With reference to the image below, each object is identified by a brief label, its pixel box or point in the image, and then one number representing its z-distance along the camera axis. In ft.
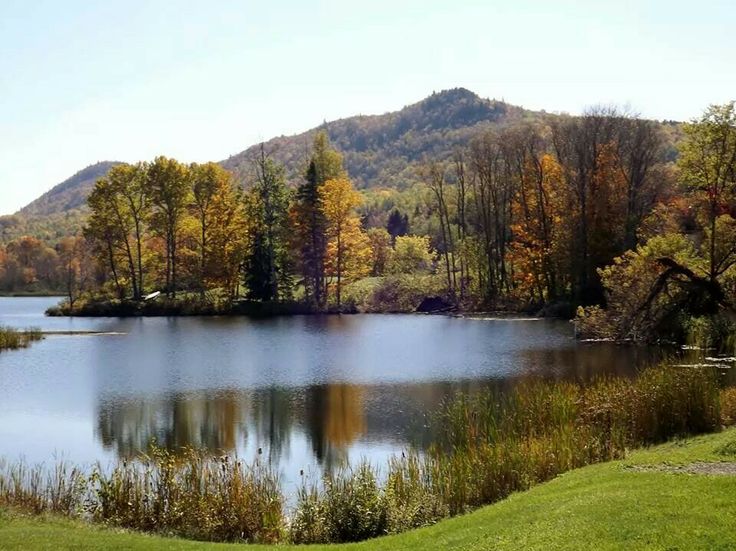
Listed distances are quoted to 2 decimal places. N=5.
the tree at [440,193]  221.25
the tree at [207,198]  229.45
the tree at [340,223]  225.56
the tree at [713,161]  116.26
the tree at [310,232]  227.81
